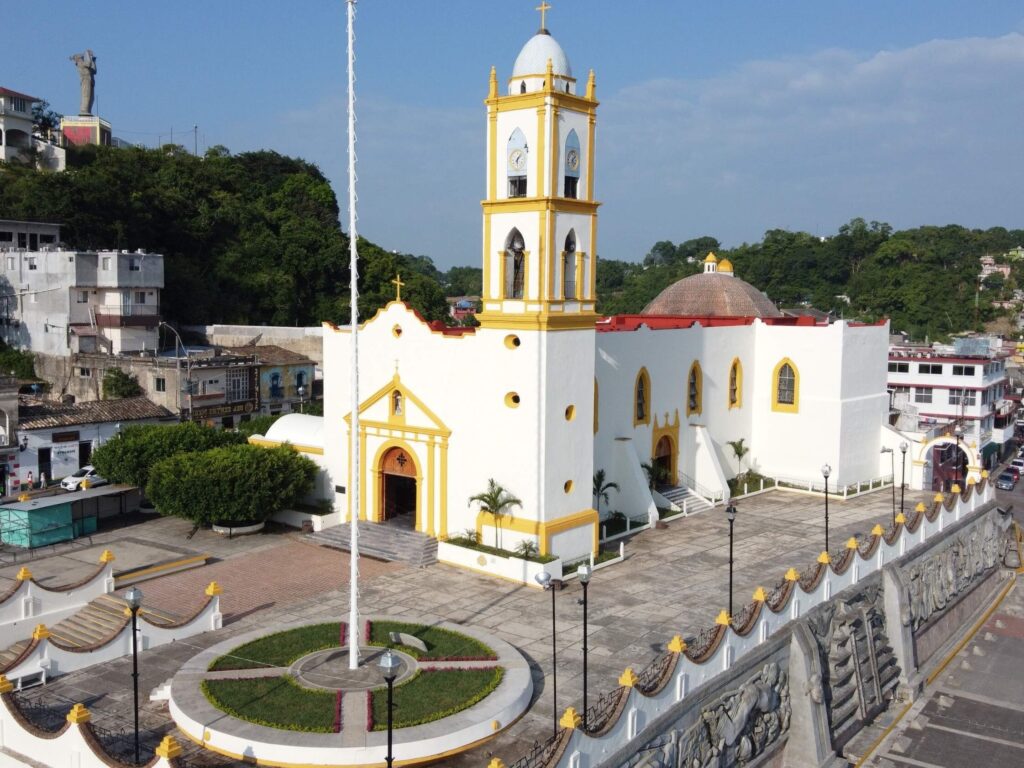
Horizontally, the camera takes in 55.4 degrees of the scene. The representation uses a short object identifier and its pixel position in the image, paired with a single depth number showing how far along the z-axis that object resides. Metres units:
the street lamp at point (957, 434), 40.09
